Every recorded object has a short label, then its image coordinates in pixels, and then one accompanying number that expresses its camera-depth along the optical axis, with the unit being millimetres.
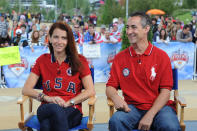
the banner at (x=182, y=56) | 10383
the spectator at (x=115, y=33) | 12297
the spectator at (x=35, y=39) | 10336
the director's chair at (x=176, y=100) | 4140
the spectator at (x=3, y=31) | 10485
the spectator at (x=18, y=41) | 10320
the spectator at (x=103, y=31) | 12180
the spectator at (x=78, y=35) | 10875
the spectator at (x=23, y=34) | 10836
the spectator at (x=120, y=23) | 15938
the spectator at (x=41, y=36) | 10509
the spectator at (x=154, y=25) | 13168
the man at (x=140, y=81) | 4012
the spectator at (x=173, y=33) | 14000
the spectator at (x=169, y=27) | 14584
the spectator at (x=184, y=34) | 11394
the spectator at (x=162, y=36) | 11398
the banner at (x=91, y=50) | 9875
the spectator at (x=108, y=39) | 10258
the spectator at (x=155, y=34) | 11959
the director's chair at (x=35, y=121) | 4148
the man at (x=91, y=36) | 10631
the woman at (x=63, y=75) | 4301
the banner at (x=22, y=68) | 9359
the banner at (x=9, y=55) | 8945
